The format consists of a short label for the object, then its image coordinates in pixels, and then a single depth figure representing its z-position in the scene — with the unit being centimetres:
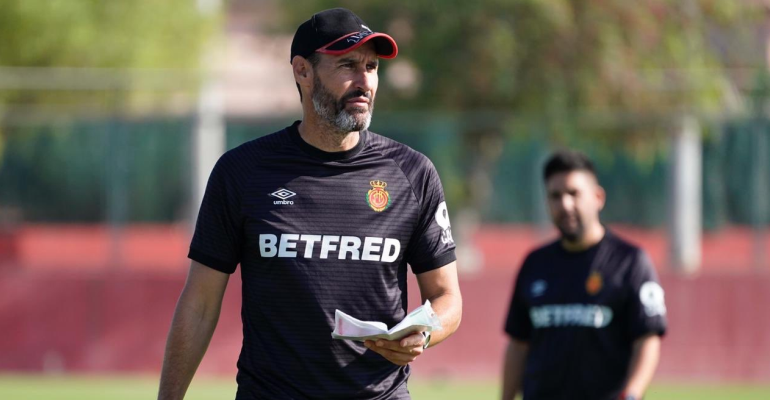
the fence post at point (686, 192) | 3219
